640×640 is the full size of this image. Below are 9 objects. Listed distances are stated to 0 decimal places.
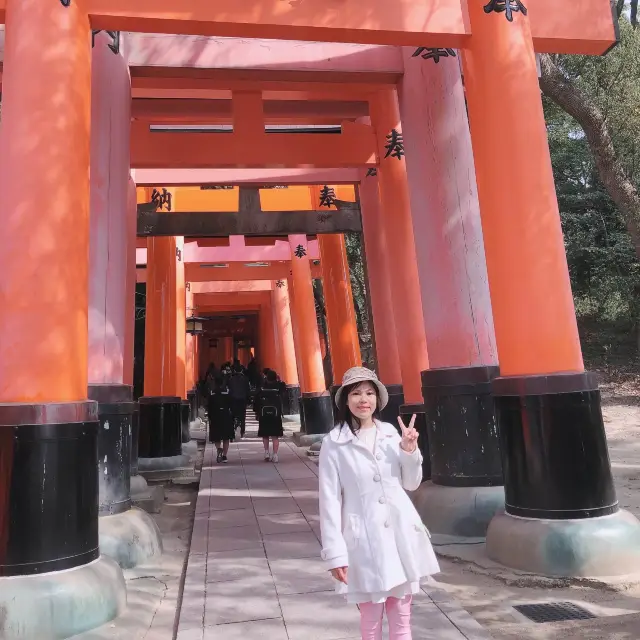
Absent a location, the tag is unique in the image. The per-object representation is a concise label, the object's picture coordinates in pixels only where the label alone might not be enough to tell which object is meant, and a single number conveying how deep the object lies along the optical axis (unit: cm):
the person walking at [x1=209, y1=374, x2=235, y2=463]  967
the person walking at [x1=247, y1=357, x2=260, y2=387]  2270
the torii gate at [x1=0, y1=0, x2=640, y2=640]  331
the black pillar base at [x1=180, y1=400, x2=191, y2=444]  1286
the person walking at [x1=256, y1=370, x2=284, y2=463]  977
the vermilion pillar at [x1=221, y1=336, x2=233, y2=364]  3519
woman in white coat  209
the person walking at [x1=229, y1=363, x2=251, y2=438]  1044
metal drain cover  317
